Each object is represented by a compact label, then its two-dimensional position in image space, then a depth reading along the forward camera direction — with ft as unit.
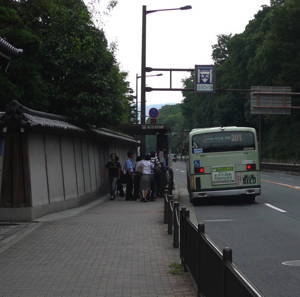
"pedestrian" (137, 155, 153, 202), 71.67
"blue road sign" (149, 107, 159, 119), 82.99
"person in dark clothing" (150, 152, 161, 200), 74.43
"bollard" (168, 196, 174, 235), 38.63
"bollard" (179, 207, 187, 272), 26.08
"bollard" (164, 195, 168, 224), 44.97
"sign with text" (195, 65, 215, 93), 100.48
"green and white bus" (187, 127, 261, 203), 65.00
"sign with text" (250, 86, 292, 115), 123.34
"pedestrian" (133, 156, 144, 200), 74.04
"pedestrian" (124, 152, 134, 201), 74.64
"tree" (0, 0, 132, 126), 66.28
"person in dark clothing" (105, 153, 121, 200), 73.72
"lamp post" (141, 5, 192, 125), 82.79
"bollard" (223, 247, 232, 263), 14.09
